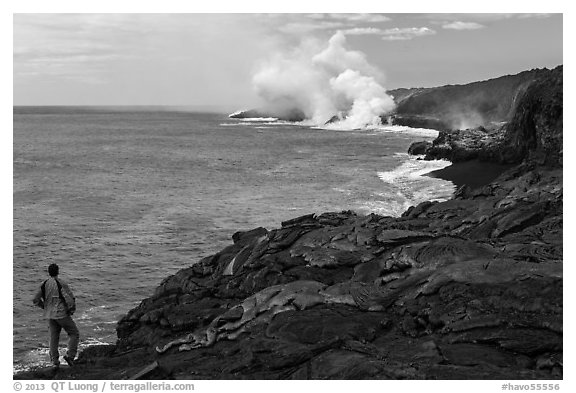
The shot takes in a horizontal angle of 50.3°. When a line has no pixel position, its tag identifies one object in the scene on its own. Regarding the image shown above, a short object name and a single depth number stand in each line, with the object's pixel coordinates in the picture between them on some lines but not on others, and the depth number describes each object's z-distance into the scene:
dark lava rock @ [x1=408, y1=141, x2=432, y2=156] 94.75
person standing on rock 15.52
